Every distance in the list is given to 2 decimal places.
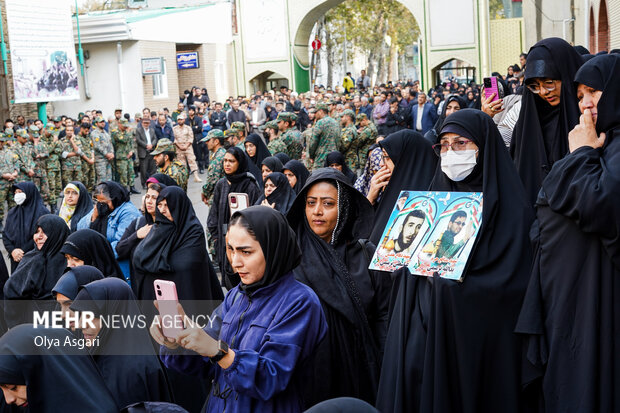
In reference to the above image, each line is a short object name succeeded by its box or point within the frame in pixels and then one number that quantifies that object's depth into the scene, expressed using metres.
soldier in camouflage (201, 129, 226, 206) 9.41
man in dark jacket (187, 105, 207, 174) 21.08
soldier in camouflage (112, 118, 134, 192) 17.27
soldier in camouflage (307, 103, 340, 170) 11.58
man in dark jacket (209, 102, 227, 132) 21.91
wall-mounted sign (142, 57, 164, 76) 25.08
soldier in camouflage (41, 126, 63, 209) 15.34
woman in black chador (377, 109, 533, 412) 3.30
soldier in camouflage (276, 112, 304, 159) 11.70
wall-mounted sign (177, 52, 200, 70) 29.38
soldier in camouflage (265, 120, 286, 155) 11.27
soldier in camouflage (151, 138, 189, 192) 9.82
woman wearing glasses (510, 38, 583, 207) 4.20
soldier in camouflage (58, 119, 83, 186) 15.77
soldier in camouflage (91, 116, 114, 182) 16.64
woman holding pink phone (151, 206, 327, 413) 2.74
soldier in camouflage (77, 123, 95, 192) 16.19
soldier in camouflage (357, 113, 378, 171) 12.64
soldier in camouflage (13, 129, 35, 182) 14.11
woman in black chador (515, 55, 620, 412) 2.93
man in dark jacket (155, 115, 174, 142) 18.86
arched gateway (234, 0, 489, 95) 30.20
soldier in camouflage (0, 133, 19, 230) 13.71
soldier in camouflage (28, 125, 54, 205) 14.91
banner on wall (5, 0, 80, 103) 19.03
